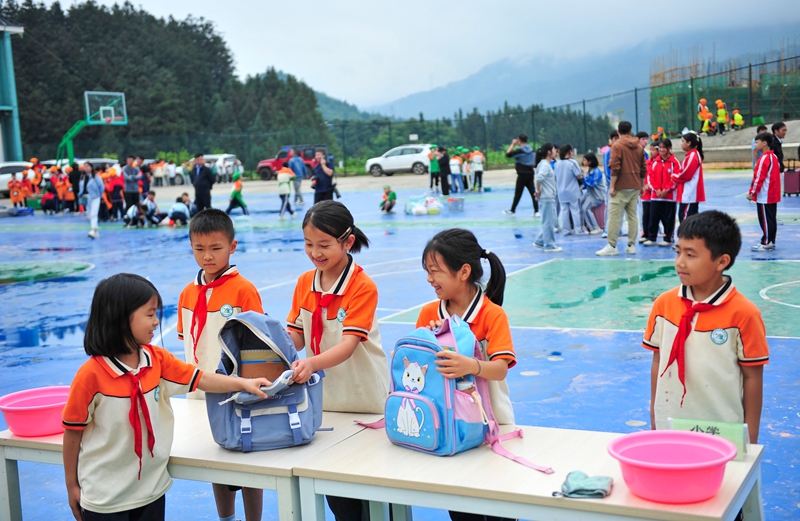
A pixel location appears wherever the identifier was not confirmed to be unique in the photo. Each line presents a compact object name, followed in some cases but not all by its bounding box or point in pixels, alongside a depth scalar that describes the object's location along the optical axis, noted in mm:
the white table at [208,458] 2879
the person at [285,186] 22312
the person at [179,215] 22047
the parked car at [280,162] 41688
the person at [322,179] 18188
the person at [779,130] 14578
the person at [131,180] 23234
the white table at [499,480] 2389
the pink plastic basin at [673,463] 2303
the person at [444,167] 26203
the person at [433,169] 27358
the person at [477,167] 27730
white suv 38844
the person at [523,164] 18516
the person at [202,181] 19328
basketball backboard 43781
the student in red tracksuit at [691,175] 12062
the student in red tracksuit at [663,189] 12492
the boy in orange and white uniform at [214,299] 3758
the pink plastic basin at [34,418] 3344
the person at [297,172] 25609
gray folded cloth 2424
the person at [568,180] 14289
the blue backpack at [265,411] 3029
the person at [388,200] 21516
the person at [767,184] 11219
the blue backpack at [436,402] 2834
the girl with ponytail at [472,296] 3090
